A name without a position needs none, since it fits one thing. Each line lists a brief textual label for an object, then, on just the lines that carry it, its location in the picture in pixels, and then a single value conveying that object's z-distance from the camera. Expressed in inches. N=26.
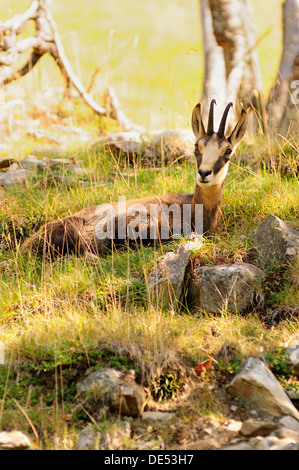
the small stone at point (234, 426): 281.9
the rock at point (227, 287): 390.9
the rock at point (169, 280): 388.1
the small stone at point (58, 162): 610.2
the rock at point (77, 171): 593.6
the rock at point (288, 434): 263.2
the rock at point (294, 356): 322.3
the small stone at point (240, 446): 262.2
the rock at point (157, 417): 287.6
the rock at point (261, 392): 291.4
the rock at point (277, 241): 411.5
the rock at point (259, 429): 275.4
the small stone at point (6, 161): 613.9
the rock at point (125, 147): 623.5
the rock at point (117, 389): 287.4
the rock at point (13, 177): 573.3
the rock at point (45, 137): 689.0
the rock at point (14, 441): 259.9
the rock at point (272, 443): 253.4
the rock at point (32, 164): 605.7
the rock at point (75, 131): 702.3
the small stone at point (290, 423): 277.1
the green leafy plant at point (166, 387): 305.2
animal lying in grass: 444.1
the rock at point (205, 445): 269.0
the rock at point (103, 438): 267.7
